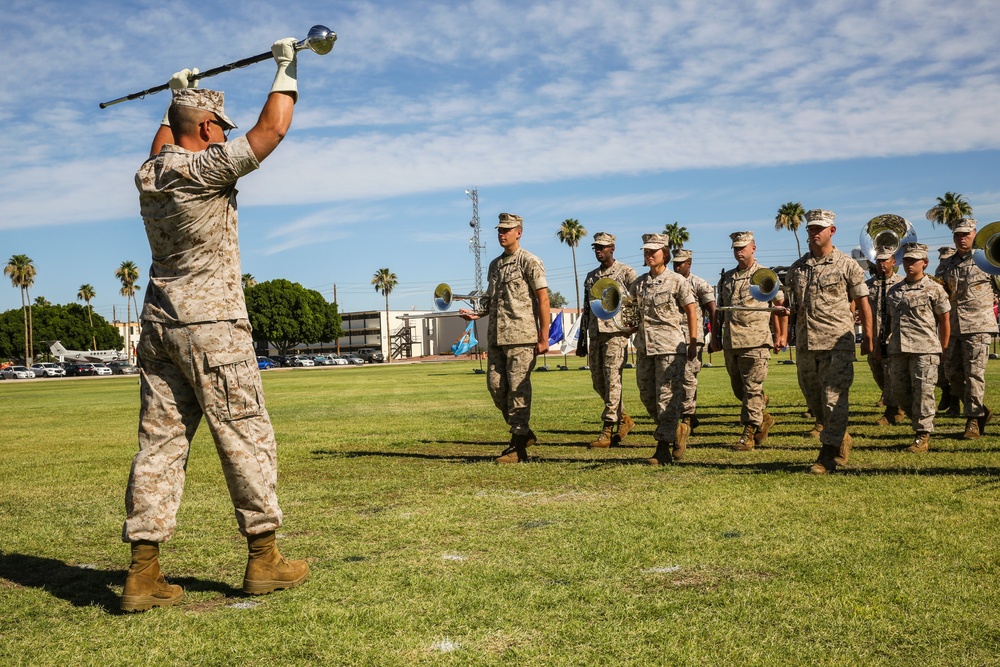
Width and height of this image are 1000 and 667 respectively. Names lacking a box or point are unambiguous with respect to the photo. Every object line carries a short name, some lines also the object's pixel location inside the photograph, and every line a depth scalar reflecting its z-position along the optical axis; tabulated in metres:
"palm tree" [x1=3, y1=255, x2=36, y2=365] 106.44
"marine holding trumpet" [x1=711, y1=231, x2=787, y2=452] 10.79
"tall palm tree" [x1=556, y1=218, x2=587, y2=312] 101.22
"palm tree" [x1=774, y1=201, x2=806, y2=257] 83.44
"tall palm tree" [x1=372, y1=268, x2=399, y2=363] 143.62
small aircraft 109.81
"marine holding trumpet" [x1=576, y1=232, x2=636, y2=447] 11.14
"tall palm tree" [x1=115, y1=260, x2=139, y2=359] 123.94
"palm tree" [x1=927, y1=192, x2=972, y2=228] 60.03
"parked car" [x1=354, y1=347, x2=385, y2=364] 118.19
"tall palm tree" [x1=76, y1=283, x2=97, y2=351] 131.88
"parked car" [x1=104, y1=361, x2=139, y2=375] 90.69
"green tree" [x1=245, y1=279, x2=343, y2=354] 106.12
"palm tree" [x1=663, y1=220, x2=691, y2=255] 84.69
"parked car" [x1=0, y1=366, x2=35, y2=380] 86.26
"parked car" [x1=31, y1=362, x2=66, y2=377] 91.56
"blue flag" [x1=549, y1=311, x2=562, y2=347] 42.86
